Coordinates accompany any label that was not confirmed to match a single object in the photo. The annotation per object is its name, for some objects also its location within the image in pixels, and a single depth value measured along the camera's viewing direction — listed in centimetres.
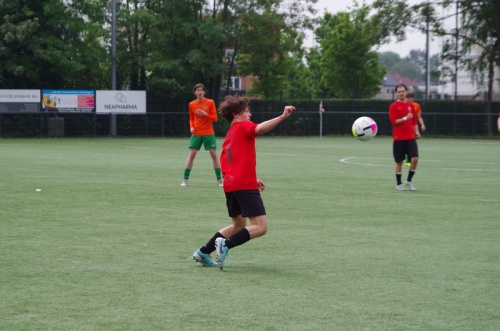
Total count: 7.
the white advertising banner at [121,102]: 4734
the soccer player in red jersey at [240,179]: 848
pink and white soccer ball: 1356
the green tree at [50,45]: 4741
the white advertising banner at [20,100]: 4522
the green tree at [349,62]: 6350
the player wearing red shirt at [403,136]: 1764
